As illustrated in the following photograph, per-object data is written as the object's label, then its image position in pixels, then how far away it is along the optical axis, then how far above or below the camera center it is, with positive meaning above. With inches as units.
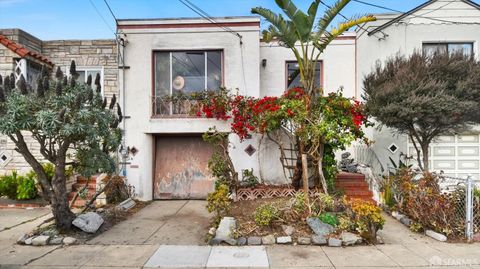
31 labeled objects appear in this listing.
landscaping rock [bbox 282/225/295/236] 243.7 -75.5
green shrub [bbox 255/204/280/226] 251.9 -65.9
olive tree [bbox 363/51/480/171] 298.0 +40.1
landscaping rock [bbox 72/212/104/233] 255.0 -73.2
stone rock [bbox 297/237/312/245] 233.8 -80.1
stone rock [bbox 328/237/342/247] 230.7 -80.5
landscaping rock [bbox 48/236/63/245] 236.4 -81.2
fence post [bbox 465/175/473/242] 242.8 -59.8
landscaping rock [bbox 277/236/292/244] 234.2 -79.5
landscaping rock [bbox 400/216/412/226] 283.1 -79.6
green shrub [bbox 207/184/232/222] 266.7 -57.6
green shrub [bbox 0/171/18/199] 363.9 -60.1
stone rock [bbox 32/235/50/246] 234.1 -80.3
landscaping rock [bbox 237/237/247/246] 232.8 -80.1
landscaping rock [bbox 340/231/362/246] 232.4 -78.3
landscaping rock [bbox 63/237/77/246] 236.4 -81.2
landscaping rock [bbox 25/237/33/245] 235.5 -80.8
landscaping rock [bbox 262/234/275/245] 234.5 -79.9
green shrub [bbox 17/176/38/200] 360.2 -62.9
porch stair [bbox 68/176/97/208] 360.4 -66.9
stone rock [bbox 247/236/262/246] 233.5 -80.3
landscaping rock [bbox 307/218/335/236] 241.8 -72.7
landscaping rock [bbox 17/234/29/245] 237.3 -80.7
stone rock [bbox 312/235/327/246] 233.6 -79.5
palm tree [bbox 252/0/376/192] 293.4 +102.6
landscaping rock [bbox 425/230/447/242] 244.5 -81.0
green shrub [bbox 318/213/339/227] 248.7 -67.9
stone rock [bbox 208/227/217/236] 247.7 -77.7
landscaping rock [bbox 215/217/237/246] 233.9 -74.8
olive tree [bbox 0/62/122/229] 222.9 +8.4
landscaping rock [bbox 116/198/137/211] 337.6 -79.0
